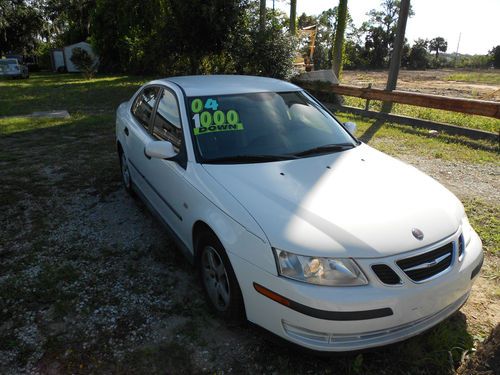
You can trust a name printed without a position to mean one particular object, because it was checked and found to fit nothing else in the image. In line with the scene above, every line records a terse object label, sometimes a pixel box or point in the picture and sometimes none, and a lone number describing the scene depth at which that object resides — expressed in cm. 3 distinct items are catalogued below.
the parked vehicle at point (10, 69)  2769
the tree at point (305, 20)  5247
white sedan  216
